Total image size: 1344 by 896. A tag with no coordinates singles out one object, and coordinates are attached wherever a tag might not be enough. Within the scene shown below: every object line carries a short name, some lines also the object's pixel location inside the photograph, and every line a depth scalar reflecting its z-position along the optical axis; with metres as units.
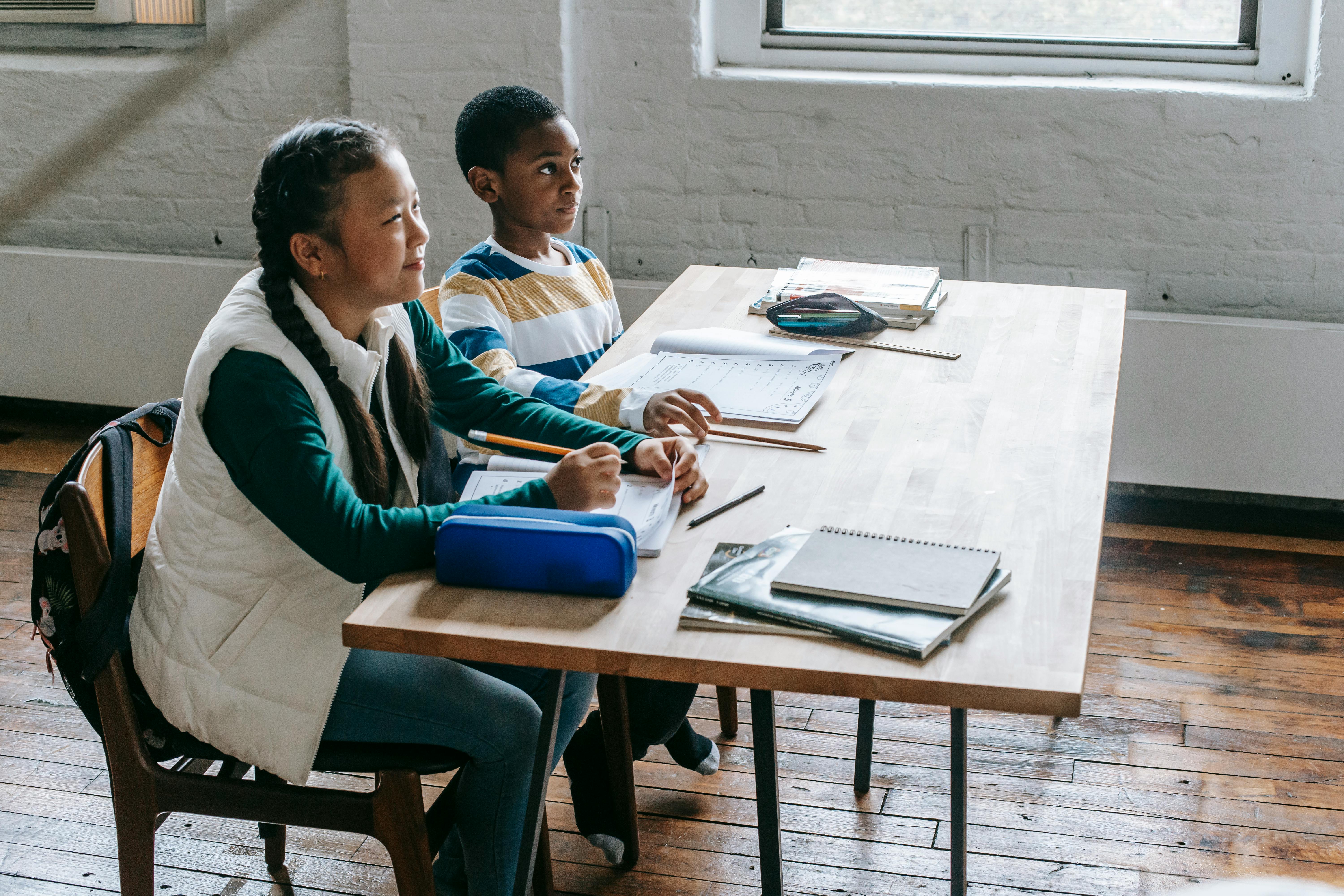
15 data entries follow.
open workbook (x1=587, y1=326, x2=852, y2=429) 3.70
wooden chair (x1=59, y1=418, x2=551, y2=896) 3.31
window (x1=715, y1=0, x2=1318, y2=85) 4.98
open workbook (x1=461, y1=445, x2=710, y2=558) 3.28
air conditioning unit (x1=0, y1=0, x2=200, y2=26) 5.92
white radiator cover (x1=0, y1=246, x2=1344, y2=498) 4.93
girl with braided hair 3.26
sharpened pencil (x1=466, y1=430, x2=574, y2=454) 3.49
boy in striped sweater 3.92
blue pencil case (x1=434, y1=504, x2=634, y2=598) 3.13
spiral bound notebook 3.10
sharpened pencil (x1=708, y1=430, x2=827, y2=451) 3.55
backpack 3.30
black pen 3.33
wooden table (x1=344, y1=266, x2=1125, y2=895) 3.02
